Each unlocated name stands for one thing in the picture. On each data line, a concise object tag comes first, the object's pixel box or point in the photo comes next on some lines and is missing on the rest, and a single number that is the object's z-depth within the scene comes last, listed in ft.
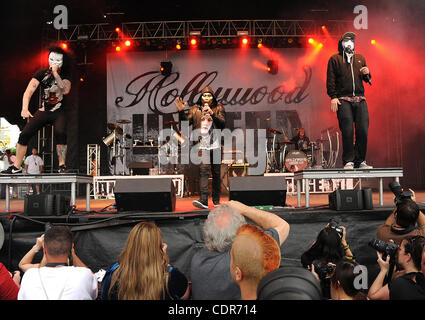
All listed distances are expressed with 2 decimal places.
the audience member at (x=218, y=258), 6.75
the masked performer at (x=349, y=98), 15.25
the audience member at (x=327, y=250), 9.16
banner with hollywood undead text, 39.27
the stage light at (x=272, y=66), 38.75
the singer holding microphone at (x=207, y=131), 15.93
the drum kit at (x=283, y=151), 35.60
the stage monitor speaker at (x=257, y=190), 13.46
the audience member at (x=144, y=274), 6.59
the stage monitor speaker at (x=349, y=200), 12.92
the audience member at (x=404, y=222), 10.36
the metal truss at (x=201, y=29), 35.58
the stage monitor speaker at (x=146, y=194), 13.16
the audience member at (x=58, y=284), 6.49
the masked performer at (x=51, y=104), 15.46
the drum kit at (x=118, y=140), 32.19
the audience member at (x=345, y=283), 6.64
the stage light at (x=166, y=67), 38.48
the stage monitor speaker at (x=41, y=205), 12.95
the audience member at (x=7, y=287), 7.68
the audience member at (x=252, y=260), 4.89
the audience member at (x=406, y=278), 6.75
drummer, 35.45
